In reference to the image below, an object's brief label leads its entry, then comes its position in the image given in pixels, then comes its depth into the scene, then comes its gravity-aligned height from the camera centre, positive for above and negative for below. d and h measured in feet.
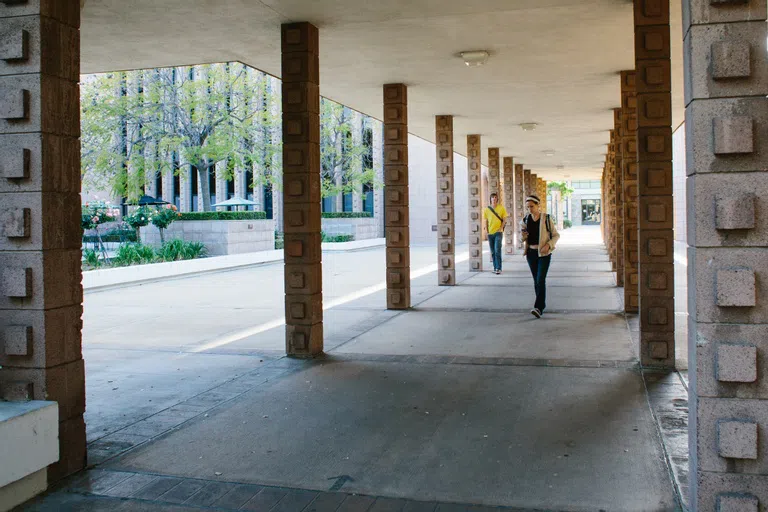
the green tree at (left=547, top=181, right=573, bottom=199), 216.95 +15.48
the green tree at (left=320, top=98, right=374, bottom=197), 128.26 +15.69
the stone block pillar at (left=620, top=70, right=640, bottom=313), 39.55 +2.44
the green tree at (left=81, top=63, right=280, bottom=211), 96.02 +16.69
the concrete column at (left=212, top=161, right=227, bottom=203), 148.48 +10.87
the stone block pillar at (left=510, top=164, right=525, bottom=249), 109.19 +6.72
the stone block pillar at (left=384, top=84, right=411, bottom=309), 44.45 +2.86
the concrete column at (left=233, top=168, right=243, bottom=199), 145.87 +11.77
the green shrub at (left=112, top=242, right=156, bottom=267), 71.90 -0.92
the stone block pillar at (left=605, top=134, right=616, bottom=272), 65.83 +1.28
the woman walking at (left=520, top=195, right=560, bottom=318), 38.04 +0.04
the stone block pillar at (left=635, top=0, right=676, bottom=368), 27.50 +2.46
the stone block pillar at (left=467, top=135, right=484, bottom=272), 70.79 +3.78
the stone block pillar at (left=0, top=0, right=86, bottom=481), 15.98 +0.83
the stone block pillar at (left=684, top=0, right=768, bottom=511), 12.59 -0.20
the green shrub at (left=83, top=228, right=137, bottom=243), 103.30 +1.49
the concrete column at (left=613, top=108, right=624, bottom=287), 46.11 +2.35
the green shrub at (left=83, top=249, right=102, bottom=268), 67.92 -1.18
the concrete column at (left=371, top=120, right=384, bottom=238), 143.62 +12.54
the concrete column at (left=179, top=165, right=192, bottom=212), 150.41 +9.98
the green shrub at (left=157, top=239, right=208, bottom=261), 78.54 -0.54
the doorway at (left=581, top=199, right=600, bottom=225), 316.81 +11.79
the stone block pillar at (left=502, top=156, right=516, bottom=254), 98.69 +5.65
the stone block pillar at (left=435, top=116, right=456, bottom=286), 57.52 +2.99
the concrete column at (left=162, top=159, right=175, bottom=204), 151.84 +11.71
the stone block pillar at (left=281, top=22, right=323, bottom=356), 29.63 +2.31
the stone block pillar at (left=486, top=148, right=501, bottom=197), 86.18 +8.70
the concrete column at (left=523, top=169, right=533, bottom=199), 125.33 +10.05
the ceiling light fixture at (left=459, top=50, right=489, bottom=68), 36.04 +8.88
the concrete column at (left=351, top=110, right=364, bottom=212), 135.10 +19.70
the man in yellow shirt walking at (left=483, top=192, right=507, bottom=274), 67.62 +1.37
